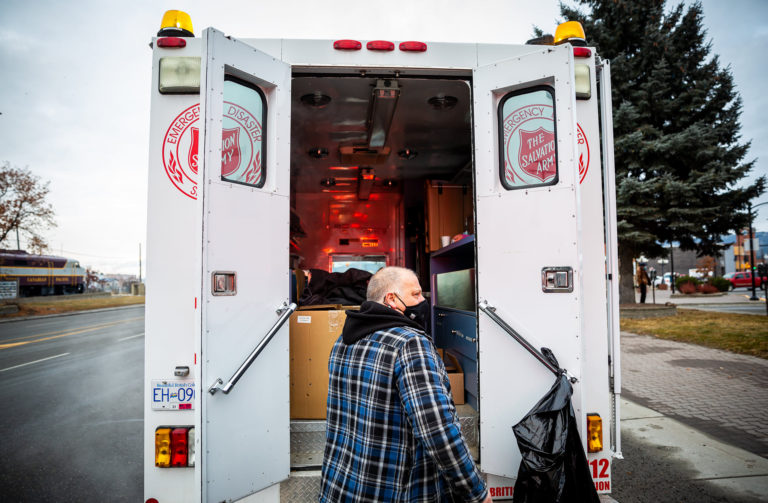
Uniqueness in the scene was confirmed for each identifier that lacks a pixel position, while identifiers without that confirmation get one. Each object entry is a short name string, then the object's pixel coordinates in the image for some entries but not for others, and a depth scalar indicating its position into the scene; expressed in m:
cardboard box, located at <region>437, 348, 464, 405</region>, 3.72
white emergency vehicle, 2.22
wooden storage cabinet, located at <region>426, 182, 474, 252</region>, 5.82
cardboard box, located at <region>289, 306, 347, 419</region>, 3.24
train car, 32.69
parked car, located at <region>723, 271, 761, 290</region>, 38.73
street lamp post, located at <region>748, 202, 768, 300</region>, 16.27
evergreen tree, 14.97
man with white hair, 1.64
